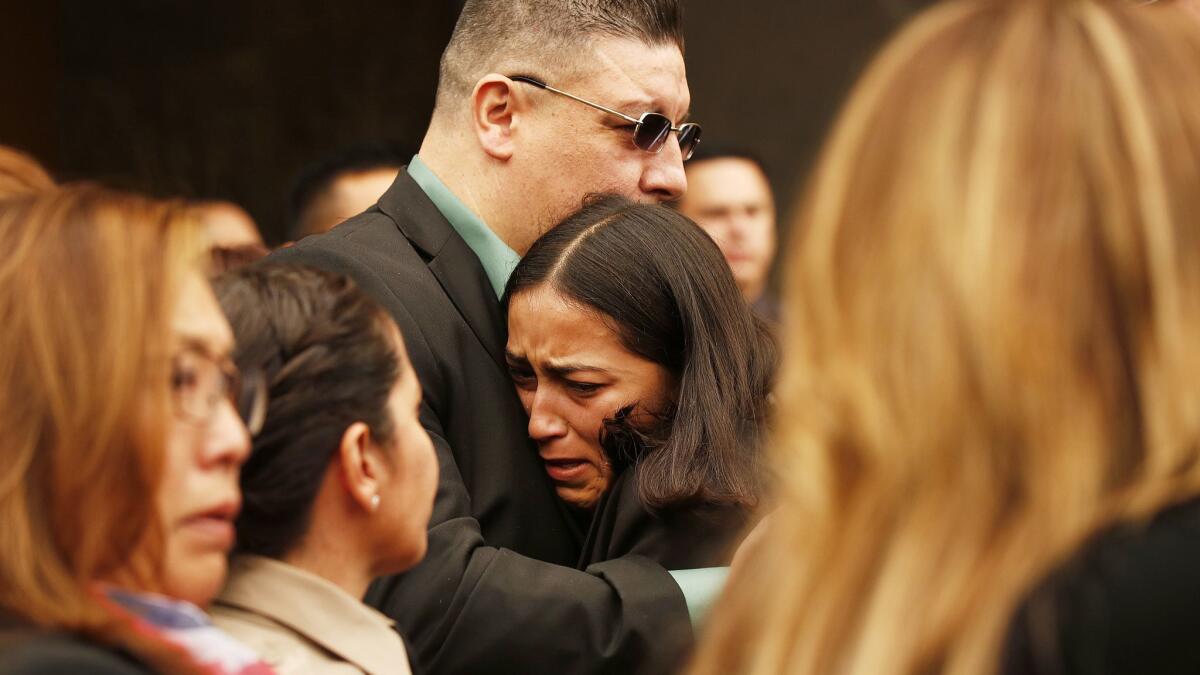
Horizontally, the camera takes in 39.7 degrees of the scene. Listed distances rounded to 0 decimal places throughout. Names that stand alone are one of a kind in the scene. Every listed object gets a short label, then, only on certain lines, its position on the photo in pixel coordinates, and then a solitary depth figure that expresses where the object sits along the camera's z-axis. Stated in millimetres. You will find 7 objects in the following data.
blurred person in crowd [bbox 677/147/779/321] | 6160
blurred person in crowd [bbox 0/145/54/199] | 2332
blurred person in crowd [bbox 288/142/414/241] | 5547
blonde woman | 1395
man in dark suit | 2688
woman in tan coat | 2084
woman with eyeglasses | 1593
